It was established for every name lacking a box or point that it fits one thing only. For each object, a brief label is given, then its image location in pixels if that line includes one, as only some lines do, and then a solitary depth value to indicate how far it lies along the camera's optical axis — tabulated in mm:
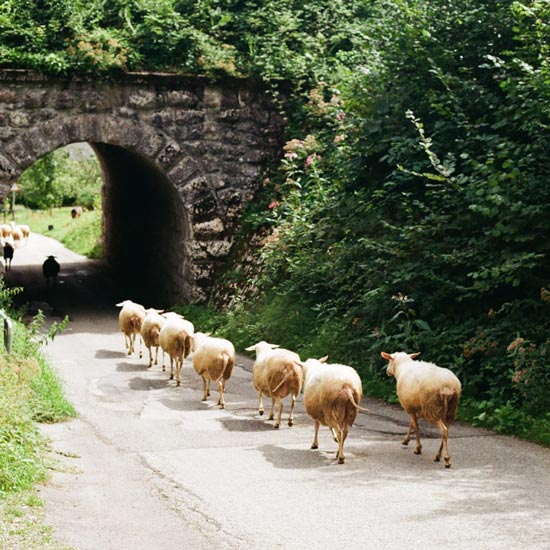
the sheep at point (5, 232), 31508
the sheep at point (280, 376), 9719
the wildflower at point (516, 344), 9625
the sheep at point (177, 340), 12367
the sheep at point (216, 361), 10867
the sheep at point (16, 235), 32500
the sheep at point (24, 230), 34169
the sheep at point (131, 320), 14500
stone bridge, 16531
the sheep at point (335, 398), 8258
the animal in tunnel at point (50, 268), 22297
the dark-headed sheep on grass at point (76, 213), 41725
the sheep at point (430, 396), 8172
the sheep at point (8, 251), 25489
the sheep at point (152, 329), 13438
